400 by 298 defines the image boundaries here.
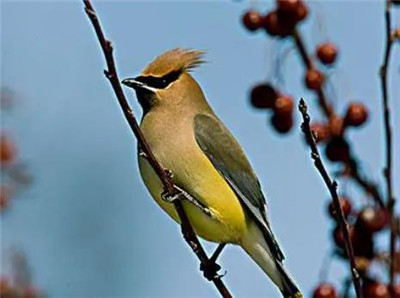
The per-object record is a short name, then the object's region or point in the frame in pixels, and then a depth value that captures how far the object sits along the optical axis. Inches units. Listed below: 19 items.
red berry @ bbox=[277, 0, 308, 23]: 264.4
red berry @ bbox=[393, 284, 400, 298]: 227.2
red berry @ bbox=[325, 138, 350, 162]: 237.3
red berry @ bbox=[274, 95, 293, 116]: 281.6
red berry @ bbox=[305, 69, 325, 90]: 246.2
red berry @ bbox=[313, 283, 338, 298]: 251.3
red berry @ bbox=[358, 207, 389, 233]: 229.3
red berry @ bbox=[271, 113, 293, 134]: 282.0
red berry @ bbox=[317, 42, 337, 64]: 279.7
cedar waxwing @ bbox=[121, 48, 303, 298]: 268.2
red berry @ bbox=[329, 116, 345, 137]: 243.0
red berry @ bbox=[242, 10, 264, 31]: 277.6
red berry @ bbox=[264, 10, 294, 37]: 262.1
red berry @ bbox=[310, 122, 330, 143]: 239.7
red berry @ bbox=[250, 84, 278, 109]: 283.3
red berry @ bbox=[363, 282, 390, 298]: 230.8
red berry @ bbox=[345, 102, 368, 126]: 255.3
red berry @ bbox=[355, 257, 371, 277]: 232.8
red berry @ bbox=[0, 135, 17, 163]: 325.4
